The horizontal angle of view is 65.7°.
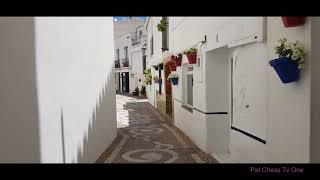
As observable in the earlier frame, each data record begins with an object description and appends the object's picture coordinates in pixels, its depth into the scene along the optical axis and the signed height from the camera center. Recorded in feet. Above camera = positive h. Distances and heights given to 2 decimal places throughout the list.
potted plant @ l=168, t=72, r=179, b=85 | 24.36 +0.02
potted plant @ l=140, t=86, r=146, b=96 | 62.08 -3.12
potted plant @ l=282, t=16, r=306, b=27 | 7.56 +1.72
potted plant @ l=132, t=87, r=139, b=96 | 64.35 -3.47
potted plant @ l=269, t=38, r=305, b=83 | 7.67 +0.46
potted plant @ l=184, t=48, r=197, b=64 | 18.30 +1.72
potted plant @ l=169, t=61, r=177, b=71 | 25.19 +1.26
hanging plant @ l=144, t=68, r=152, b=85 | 47.90 +0.50
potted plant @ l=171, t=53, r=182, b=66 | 22.67 +1.83
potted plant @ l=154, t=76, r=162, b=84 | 36.59 -0.22
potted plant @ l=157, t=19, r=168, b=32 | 29.22 +6.29
